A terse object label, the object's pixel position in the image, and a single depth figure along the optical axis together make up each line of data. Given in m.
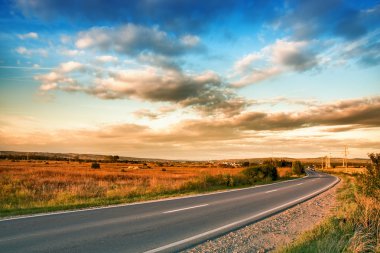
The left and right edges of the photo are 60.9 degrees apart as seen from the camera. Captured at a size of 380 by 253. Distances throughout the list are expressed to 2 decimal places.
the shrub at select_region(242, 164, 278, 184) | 34.86
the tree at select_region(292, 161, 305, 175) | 65.04
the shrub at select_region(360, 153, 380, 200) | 14.69
